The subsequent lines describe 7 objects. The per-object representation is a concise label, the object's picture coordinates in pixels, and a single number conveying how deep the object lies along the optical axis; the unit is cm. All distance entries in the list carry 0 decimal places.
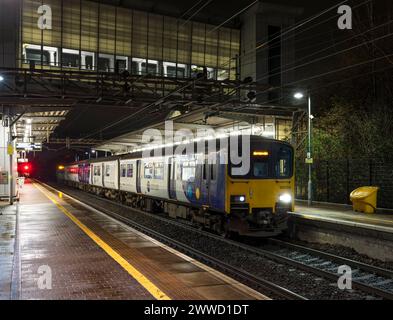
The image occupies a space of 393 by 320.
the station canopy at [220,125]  2245
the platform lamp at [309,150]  1971
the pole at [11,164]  2088
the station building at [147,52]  2038
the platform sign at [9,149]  2078
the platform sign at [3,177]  2188
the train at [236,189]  1255
